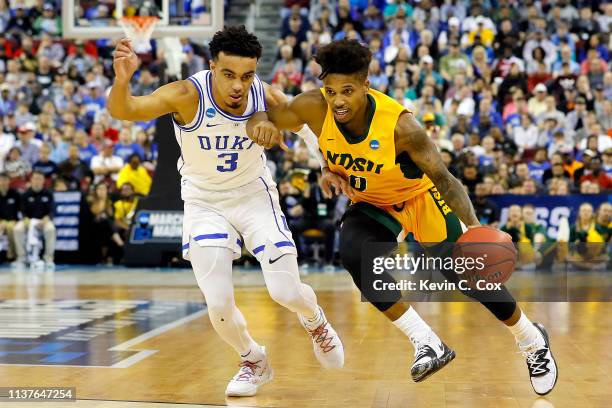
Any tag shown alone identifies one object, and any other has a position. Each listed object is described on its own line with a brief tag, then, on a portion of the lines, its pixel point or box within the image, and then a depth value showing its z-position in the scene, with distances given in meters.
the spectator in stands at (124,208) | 14.99
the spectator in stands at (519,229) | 12.68
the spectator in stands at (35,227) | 14.81
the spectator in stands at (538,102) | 15.70
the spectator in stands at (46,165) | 15.77
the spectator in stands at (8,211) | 15.07
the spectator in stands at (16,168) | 15.74
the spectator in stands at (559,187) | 13.16
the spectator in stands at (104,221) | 14.95
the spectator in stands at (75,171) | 15.39
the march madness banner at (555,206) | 13.01
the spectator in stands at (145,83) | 18.03
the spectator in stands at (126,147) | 16.19
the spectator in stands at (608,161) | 13.60
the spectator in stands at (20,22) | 20.38
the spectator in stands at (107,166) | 15.77
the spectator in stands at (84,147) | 16.45
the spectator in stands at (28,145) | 16.64
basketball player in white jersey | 5.47
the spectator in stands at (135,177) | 15.23
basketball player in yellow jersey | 5.23
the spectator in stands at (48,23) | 20.19
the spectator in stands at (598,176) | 13.41
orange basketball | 5.01
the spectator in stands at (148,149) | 15.67
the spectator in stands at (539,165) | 14.19
